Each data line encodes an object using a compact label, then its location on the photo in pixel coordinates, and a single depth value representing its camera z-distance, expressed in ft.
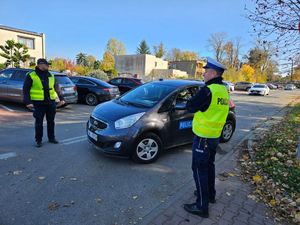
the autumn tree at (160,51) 311.47
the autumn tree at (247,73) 225.97
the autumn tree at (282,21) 18.96
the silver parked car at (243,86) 142.82
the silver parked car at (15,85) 33.81
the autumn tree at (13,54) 111.24
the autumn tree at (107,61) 229.93
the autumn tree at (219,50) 252.21
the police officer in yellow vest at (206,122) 10.31
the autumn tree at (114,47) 303.07
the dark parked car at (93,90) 42.60
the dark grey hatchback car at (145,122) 15.61
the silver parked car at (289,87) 231.50
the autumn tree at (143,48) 335.47
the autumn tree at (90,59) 320.99
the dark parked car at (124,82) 58.80
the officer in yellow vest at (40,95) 17.94
